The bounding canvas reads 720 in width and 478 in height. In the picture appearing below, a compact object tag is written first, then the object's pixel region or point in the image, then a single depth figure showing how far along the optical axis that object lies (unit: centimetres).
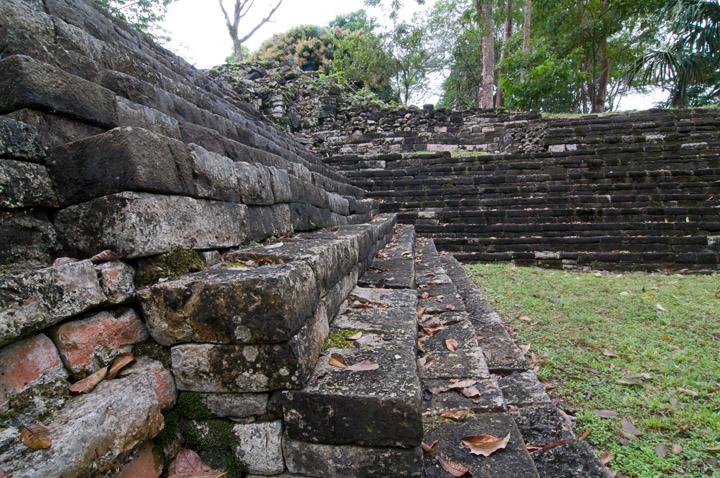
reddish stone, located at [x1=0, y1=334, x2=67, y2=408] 88
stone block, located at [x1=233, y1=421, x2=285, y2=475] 124
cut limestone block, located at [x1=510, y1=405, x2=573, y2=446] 164
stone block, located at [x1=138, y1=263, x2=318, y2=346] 117
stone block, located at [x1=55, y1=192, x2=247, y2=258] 119
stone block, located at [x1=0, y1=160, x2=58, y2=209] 105
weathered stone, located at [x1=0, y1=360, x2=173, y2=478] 83
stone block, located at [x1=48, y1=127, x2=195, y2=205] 121
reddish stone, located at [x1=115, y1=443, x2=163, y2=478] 108
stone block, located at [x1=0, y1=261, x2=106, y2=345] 86
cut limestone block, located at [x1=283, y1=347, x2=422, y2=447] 113
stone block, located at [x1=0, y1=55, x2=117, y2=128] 118
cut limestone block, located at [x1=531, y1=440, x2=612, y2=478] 141
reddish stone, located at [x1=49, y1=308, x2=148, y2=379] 103
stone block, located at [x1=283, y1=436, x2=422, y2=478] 115
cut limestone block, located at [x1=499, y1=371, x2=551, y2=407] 191
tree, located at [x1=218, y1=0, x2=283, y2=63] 2063
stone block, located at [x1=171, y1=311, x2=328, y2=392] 121
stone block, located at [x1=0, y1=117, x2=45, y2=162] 106
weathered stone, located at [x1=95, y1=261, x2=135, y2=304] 113
